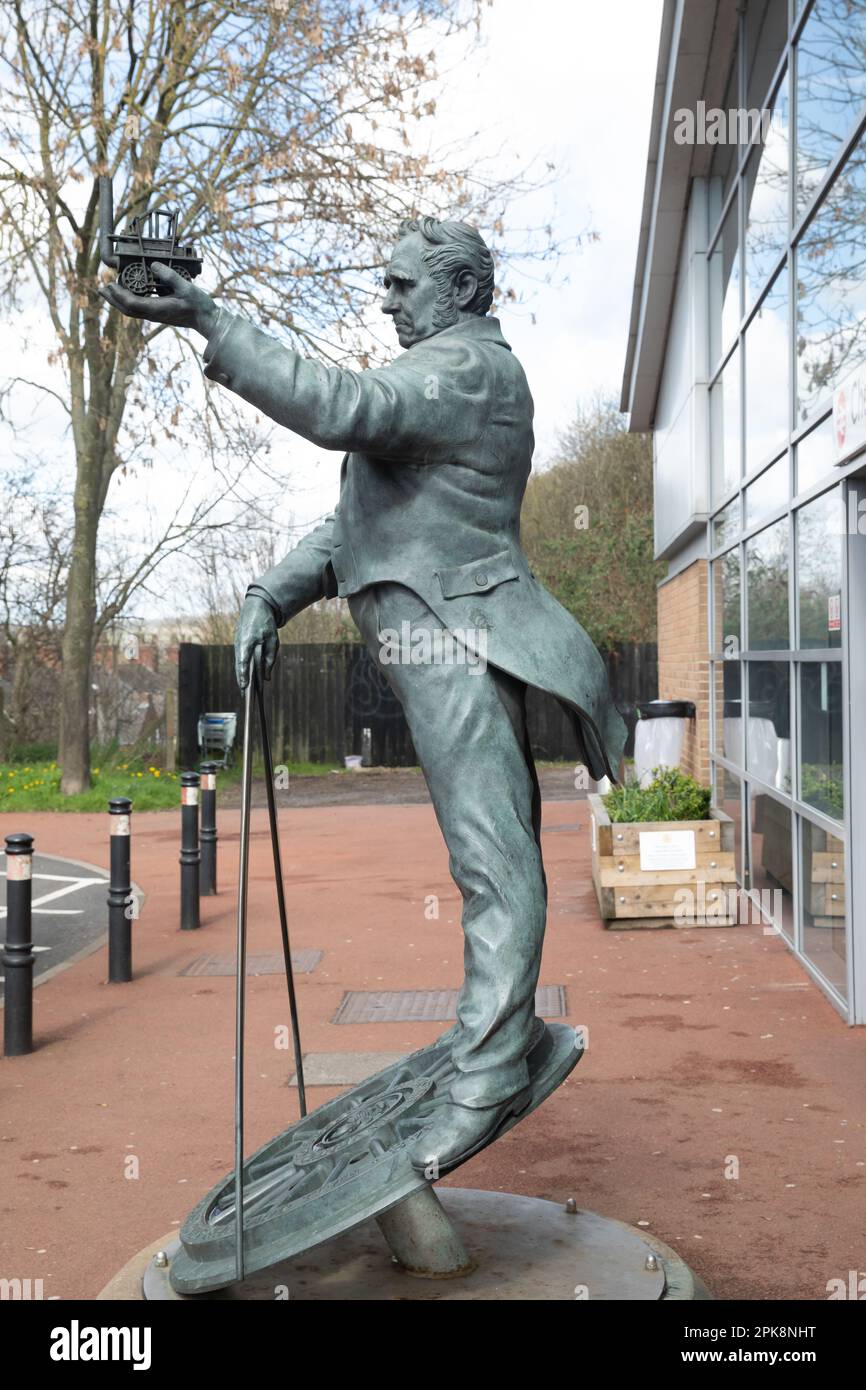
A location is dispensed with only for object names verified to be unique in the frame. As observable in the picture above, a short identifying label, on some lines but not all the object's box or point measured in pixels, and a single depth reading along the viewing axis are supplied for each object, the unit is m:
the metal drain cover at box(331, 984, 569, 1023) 7.06
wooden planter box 9.44
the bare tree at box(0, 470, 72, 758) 24.67
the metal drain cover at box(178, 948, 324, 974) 8.45
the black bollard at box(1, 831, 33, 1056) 6.60
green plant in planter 9.94
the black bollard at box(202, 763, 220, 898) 11.52
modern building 6.91
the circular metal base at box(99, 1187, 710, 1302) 3.32
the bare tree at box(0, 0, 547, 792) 16.80
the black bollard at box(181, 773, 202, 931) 9.89
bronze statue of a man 3.17
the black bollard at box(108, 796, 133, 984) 8.06
